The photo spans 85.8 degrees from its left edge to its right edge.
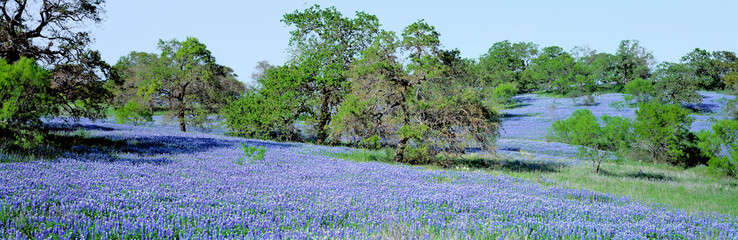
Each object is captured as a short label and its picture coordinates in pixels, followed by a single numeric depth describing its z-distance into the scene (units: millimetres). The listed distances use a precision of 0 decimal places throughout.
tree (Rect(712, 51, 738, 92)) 82131
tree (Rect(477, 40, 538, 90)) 98900
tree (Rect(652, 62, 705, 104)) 53969
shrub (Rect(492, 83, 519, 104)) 68500
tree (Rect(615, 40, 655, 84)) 100188
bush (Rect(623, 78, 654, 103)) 59628
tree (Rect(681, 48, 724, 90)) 85062
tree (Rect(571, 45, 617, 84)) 103250
